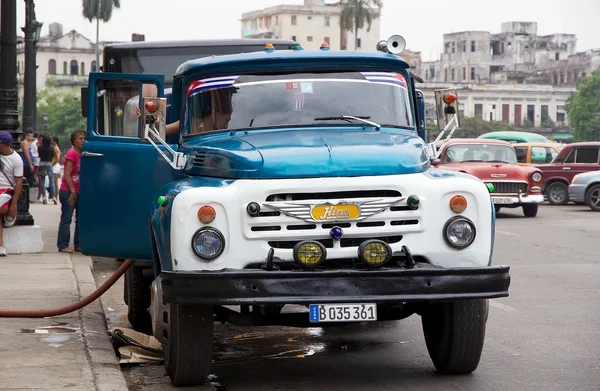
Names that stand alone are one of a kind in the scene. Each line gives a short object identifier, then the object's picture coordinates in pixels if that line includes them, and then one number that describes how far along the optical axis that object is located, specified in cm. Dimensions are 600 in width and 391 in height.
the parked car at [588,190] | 3075
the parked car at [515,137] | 5552
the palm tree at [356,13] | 10694
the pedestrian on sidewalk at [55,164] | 3425
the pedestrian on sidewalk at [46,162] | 3394
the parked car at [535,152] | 3459
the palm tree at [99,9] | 10256
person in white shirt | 1576
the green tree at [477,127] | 14562
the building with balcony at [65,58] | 16212
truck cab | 755
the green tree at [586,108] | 13700
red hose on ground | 1027
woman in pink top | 1697
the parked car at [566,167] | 3269
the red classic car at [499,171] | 2727
